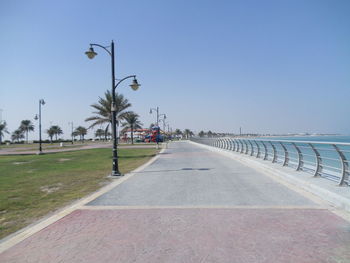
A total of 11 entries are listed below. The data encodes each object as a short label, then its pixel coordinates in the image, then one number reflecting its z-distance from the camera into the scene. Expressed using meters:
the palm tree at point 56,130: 112.09
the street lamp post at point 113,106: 11.89
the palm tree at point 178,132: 148.80
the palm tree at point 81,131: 115.18
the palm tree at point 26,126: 115.75
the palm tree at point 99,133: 131.25
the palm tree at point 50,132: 109.19
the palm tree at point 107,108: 33.84
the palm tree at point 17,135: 120.22
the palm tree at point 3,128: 93.71
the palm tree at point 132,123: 63.79
